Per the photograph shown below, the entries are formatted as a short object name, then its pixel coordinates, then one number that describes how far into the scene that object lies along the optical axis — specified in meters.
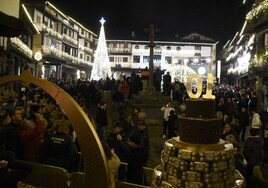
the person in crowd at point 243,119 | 11.12
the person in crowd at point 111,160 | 3.41
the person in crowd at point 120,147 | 5.43
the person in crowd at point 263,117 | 11.01
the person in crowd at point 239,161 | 4.97
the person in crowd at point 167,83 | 17.33
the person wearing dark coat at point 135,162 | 5.50
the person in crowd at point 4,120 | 5.52
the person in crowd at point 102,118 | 9.71
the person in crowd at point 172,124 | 10.14
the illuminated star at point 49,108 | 7.95
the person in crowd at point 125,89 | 16.15
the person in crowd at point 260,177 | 4.23
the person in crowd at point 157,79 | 17.79
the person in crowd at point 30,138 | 5.20
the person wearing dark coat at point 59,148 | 4.73
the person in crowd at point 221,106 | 12.31
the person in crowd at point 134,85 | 16.72
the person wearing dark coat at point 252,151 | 5.85
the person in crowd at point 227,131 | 6.30
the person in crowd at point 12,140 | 4.86
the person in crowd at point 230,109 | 12.18
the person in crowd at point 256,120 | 9.92
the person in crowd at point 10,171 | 4.08
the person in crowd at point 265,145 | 6.04
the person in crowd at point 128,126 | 7.38
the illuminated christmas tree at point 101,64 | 35.05
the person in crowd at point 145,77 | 18.40
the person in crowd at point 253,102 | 14.41
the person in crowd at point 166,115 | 11.18
